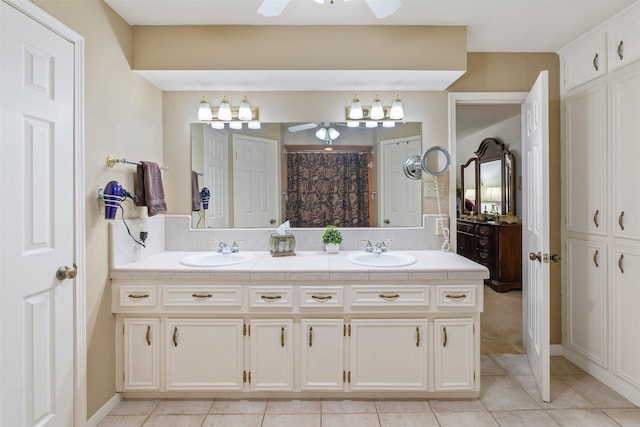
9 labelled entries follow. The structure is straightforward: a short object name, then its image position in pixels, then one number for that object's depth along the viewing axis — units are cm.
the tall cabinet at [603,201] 207
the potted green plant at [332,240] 252
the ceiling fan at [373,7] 156
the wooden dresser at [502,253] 437
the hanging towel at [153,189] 219
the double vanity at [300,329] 201
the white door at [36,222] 137
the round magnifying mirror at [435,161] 255
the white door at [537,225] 203
